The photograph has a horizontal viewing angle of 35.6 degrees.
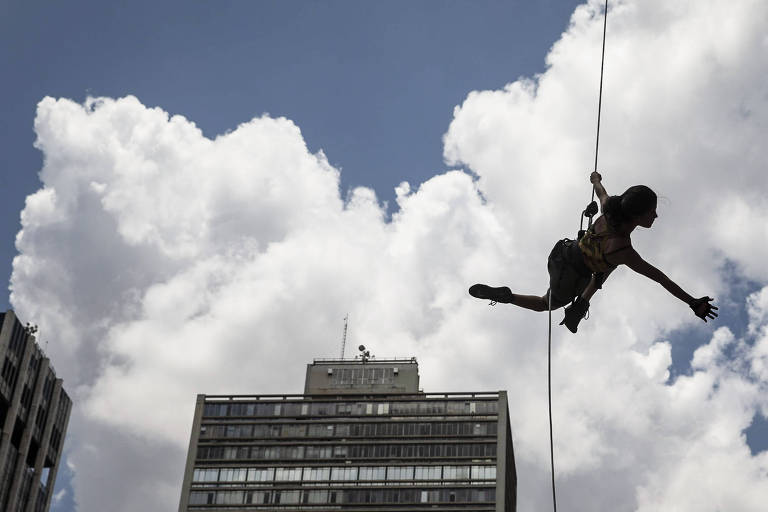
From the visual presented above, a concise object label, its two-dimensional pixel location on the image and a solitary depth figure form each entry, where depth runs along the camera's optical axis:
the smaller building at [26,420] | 122.16
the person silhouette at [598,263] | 14.41
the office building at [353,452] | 152.12
